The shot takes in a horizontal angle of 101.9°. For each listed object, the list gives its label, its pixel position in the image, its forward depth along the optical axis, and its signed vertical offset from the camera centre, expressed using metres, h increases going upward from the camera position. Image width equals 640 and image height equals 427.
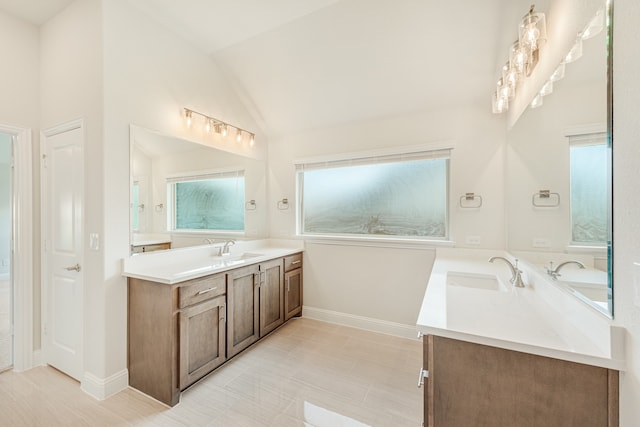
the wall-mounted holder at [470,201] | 2.62 +0.11
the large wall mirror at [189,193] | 2.26 +0.22
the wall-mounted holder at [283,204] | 3.59 +0.12
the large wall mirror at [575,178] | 0.95 +0.16
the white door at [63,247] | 2.12 -0.29
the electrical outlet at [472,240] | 2.62 -0.29
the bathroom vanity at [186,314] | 1.88 -0.84
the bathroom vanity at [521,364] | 0.92 -0.59
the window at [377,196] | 2.89 +0.20
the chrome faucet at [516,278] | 1.68 -0.44
